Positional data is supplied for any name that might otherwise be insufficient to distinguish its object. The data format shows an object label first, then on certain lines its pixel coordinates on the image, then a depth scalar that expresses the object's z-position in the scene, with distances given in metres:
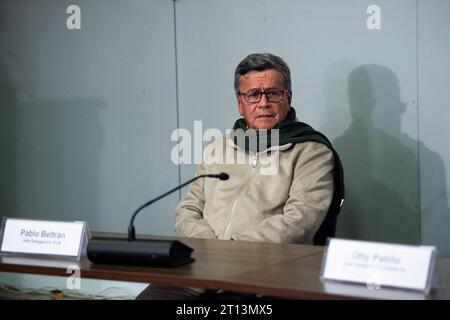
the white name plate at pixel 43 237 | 2.71
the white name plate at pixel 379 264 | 2.35
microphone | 2.64
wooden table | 2.37
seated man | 3.07
